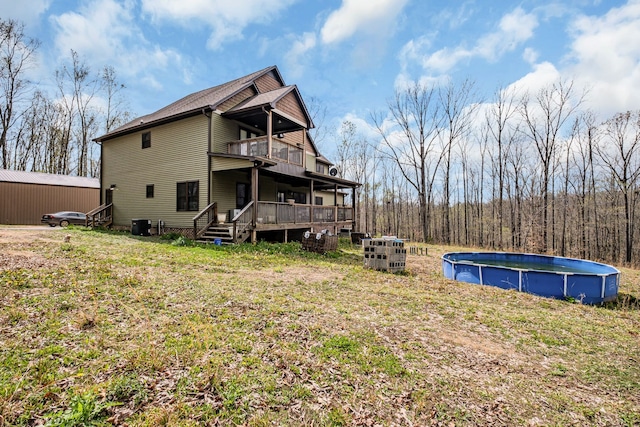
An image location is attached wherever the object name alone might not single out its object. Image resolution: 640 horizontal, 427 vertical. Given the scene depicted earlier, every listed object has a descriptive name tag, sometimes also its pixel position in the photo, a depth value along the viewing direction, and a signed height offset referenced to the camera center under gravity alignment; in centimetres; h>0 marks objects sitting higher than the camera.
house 1384 +276
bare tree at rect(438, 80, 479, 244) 2505 +993
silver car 1953 -2
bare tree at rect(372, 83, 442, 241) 2631 +871
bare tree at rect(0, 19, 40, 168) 2453 +1273
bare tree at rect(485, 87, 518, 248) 2402 +710
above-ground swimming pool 736 -172
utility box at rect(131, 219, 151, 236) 1505 -49
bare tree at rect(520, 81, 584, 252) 2177 +611
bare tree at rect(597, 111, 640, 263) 1983 +285
